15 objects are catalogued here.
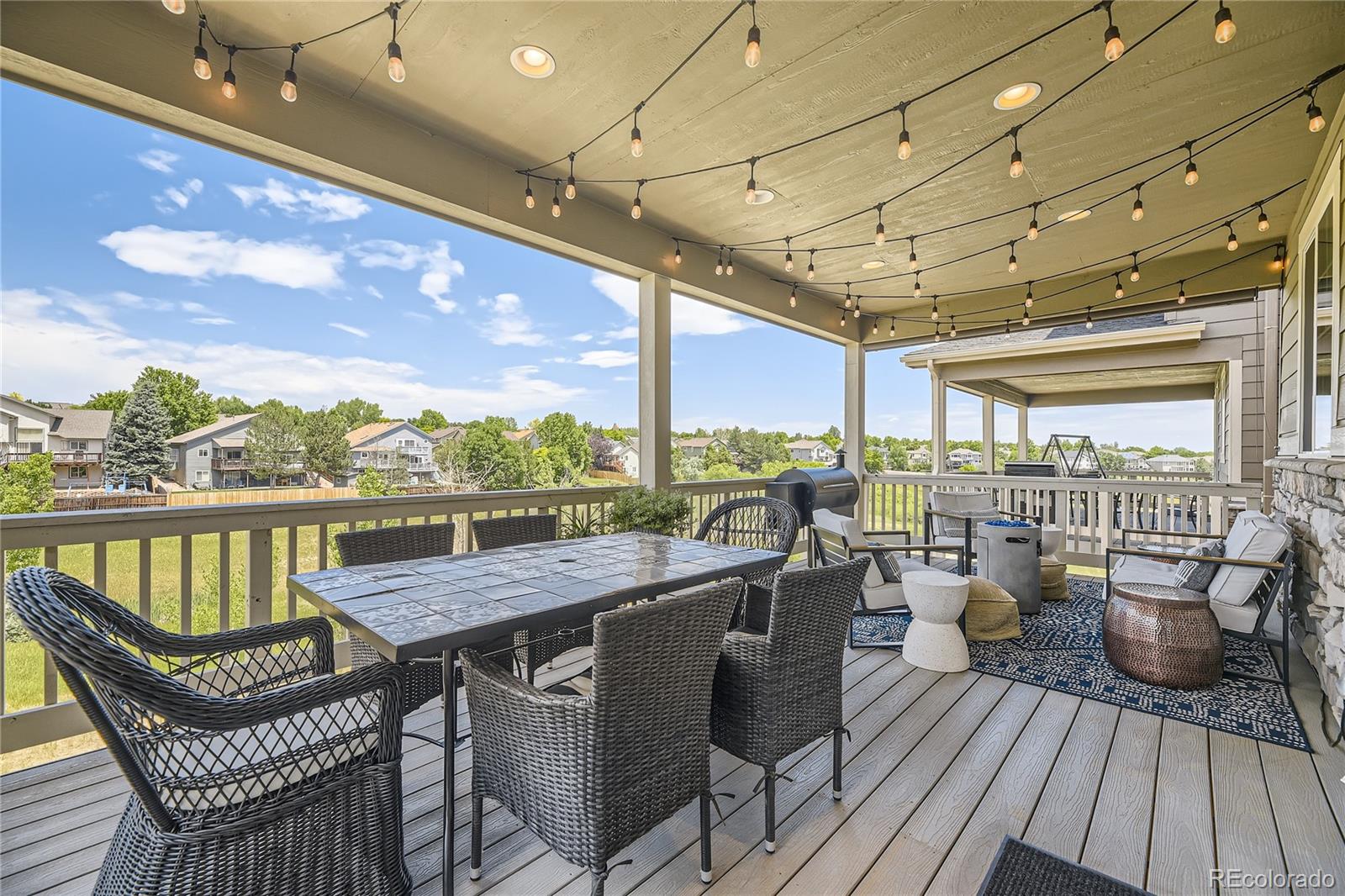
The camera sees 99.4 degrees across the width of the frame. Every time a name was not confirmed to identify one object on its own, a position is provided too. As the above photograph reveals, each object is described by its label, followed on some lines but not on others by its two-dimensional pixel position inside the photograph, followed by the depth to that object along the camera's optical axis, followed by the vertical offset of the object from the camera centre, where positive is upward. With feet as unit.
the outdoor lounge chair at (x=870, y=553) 11.39 -2.36
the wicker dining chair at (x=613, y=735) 4.55 -2.49
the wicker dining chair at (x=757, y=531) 8.71 -1.69
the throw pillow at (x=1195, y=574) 10.78 -2.45
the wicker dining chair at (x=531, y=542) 8.71 -1.68
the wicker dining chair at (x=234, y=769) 3.90 -2.55
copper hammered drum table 9.57 -3.27
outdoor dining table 5.12 -1.63
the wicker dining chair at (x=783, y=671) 5.84 -2.39
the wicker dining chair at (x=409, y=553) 7.27 -1.60
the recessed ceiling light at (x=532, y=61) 8.26 +5.68
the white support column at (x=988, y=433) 32.09 +0.79
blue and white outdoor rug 8.59 -4.13
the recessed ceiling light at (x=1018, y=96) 8.96 +5.63
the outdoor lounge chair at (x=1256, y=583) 9.42 -2.35
